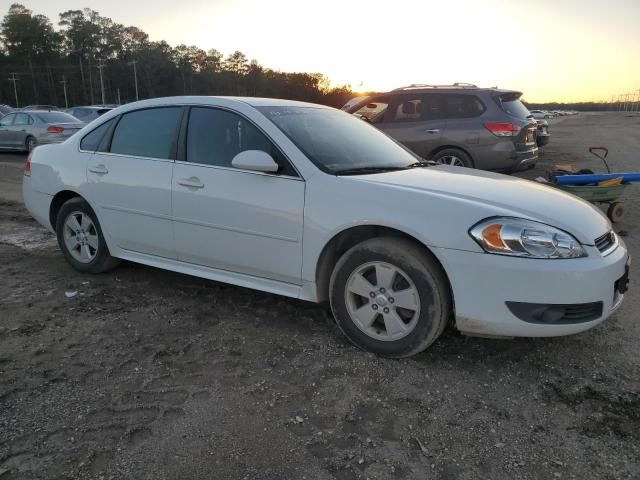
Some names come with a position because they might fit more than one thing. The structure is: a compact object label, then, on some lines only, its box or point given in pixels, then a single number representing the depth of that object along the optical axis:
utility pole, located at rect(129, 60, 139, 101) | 100.93
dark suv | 8.66
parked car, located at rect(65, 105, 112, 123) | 19.48
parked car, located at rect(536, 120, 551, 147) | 13.04
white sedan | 2.97
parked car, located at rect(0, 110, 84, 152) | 15.45
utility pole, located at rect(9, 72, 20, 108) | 92.13
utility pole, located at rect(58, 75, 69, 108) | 97.94
